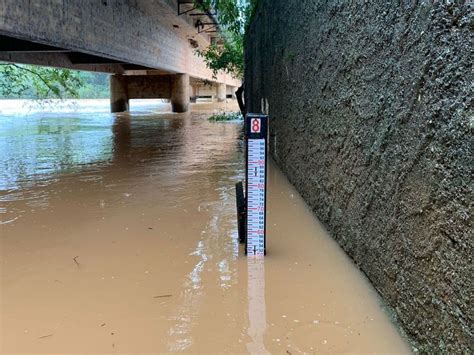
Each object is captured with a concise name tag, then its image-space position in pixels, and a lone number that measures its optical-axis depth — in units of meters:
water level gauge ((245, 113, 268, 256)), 3.38
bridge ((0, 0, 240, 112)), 7.35
